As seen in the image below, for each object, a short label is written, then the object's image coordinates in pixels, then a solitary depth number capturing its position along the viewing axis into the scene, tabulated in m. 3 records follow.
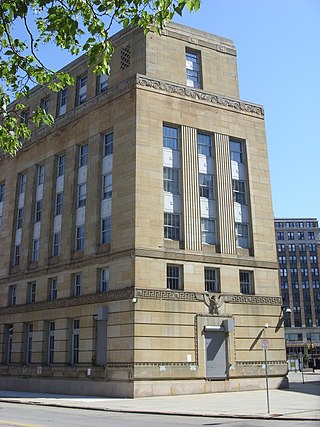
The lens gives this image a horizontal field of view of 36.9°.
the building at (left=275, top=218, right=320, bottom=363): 146.38
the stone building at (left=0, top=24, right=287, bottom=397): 32.66
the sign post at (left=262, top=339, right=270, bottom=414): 22.73
